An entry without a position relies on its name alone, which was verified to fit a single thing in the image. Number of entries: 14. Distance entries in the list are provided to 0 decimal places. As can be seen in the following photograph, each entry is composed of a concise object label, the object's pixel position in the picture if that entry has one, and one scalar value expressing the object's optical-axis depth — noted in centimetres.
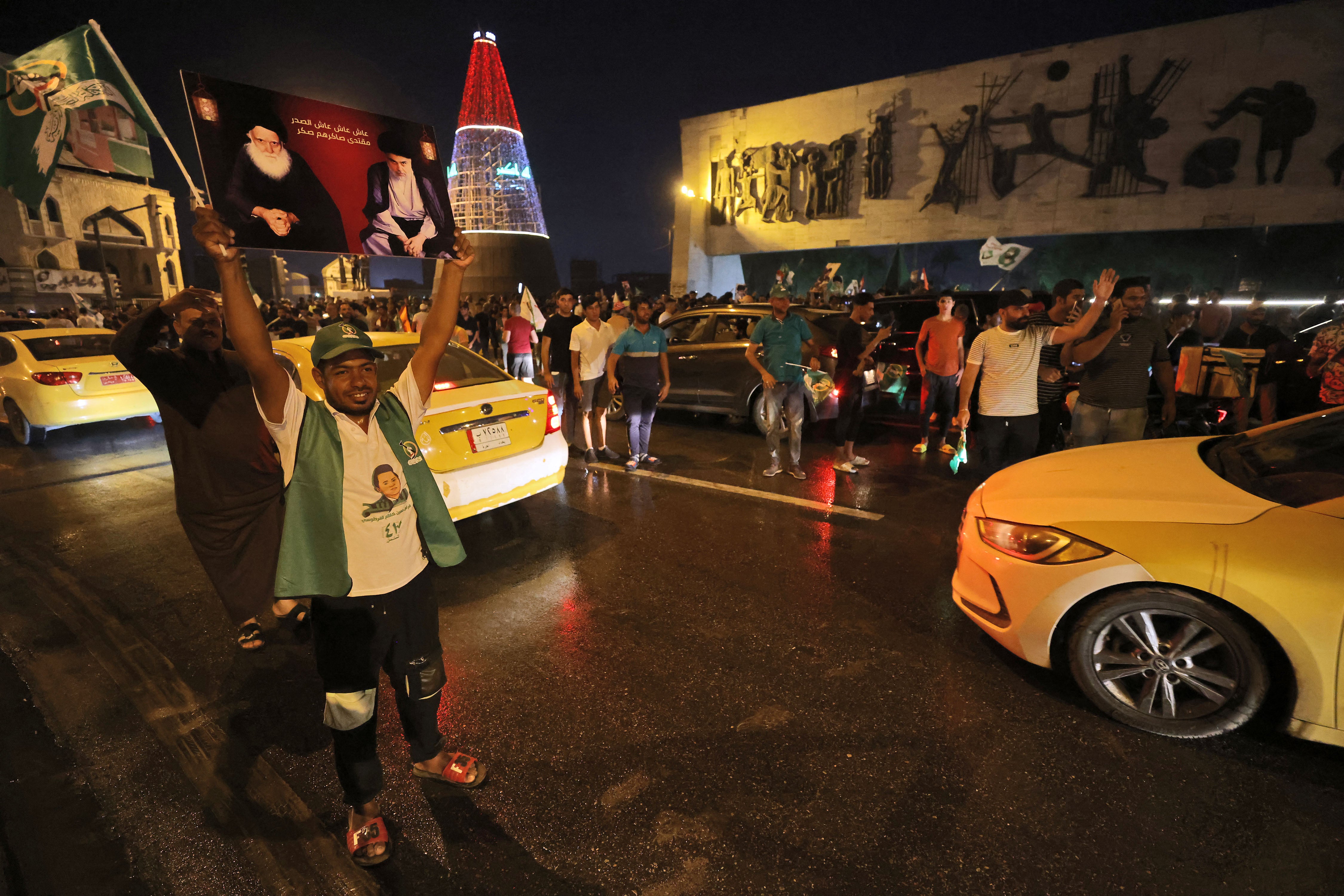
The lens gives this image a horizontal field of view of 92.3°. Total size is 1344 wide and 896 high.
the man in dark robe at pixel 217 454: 307
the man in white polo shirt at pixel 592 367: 725
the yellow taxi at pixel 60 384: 803
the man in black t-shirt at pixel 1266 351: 600
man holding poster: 193
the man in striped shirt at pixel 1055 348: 561
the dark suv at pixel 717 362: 899
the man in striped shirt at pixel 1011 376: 493
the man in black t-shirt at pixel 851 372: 670
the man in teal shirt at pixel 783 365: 631
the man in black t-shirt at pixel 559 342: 817
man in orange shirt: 763
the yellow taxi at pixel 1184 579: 243
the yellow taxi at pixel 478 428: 446
